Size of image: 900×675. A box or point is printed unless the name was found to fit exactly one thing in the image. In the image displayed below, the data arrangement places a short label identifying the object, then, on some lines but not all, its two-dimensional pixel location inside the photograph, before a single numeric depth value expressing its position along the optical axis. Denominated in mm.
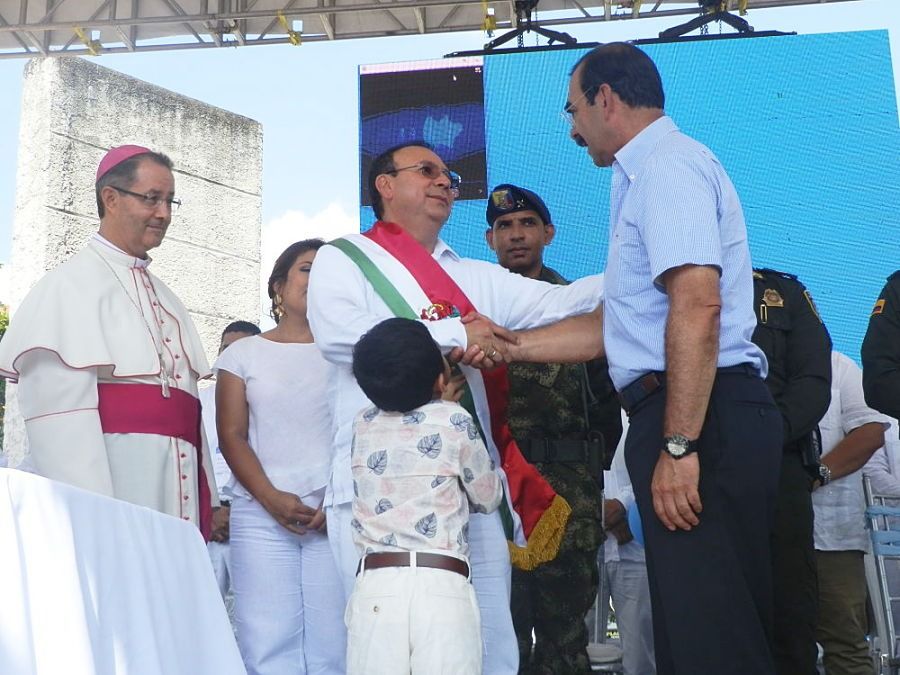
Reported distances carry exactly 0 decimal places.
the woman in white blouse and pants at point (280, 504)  3600
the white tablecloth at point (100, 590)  1444
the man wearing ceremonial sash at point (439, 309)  2938
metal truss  6752
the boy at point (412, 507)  2598
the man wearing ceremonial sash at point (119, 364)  2949
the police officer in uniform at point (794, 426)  3402
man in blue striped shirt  2428
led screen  6055
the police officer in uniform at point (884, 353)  3451
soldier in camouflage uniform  3744
